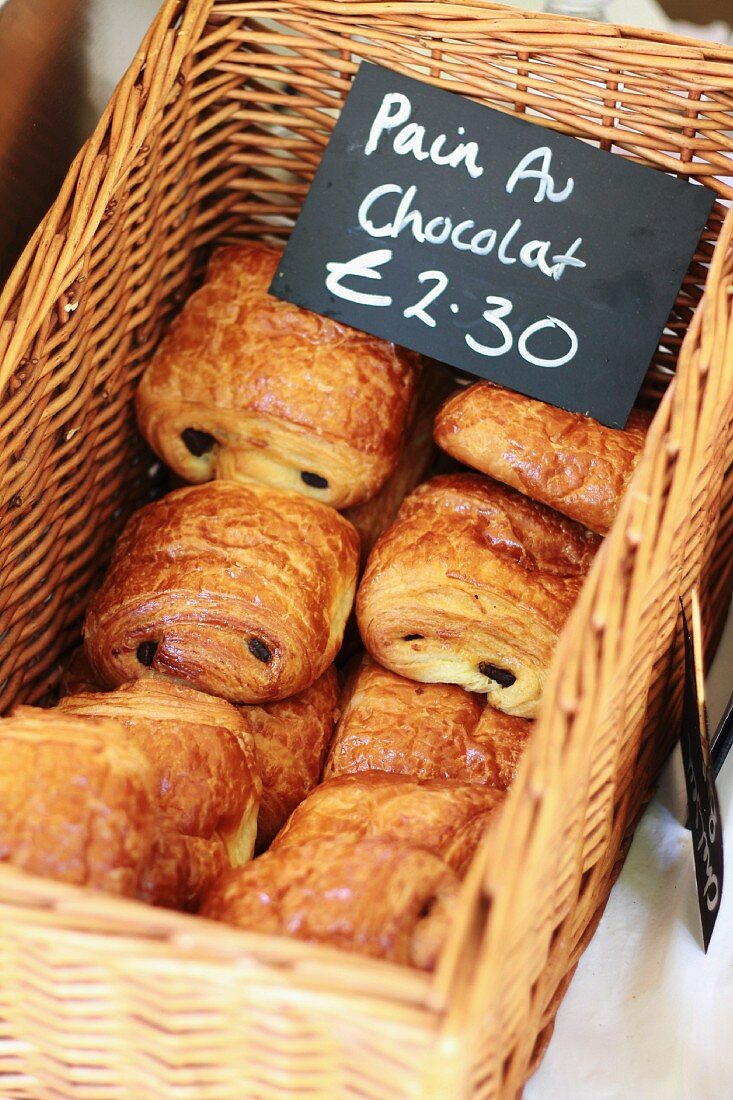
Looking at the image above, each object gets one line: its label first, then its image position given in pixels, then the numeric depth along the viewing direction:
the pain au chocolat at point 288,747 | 0.79
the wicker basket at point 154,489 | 0.64
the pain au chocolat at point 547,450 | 0.79
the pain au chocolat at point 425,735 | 0.78
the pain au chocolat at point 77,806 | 0.68
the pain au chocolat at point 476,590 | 0.79
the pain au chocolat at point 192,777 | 0.72
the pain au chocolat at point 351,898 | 0.67
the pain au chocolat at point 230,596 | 0.79
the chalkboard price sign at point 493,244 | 0.80
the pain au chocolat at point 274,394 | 0.82
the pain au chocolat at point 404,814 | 0.71
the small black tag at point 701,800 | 0.73
